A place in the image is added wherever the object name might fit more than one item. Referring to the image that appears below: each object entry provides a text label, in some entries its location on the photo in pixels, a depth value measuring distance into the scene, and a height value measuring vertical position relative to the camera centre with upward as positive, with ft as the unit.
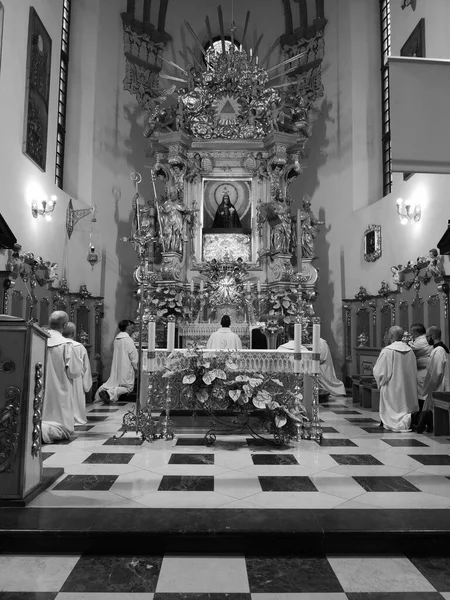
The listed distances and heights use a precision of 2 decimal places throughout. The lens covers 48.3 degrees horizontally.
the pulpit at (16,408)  11.26 -1.54
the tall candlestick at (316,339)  20.38 +0.19
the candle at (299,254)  29.23 +5.28
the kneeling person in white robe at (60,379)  20.53 -1.60
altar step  9.95 -3.88
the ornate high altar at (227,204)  40.50 +11.85
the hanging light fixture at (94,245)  39.22 +8.09
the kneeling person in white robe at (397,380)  23.80 -1.68
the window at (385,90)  42.83 +21.93
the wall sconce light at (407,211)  32.67 +8.88
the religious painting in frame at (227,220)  42.86 +10.68
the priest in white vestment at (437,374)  22.91 -1.32
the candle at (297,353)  20.43 -0.39
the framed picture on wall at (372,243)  38.86 +8.01
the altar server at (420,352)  24.89 -0.35
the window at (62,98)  42.04 +20.51
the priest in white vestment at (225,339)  24.30 +0.17
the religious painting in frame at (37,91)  31.58 +16.37
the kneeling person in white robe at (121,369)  33.04 -1.84
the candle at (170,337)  20.74 +0.20
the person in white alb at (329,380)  37.52 -2.75
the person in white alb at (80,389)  23.30 -2.25
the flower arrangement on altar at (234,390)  19.24 -1.86
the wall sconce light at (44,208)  31.58 +8.59
